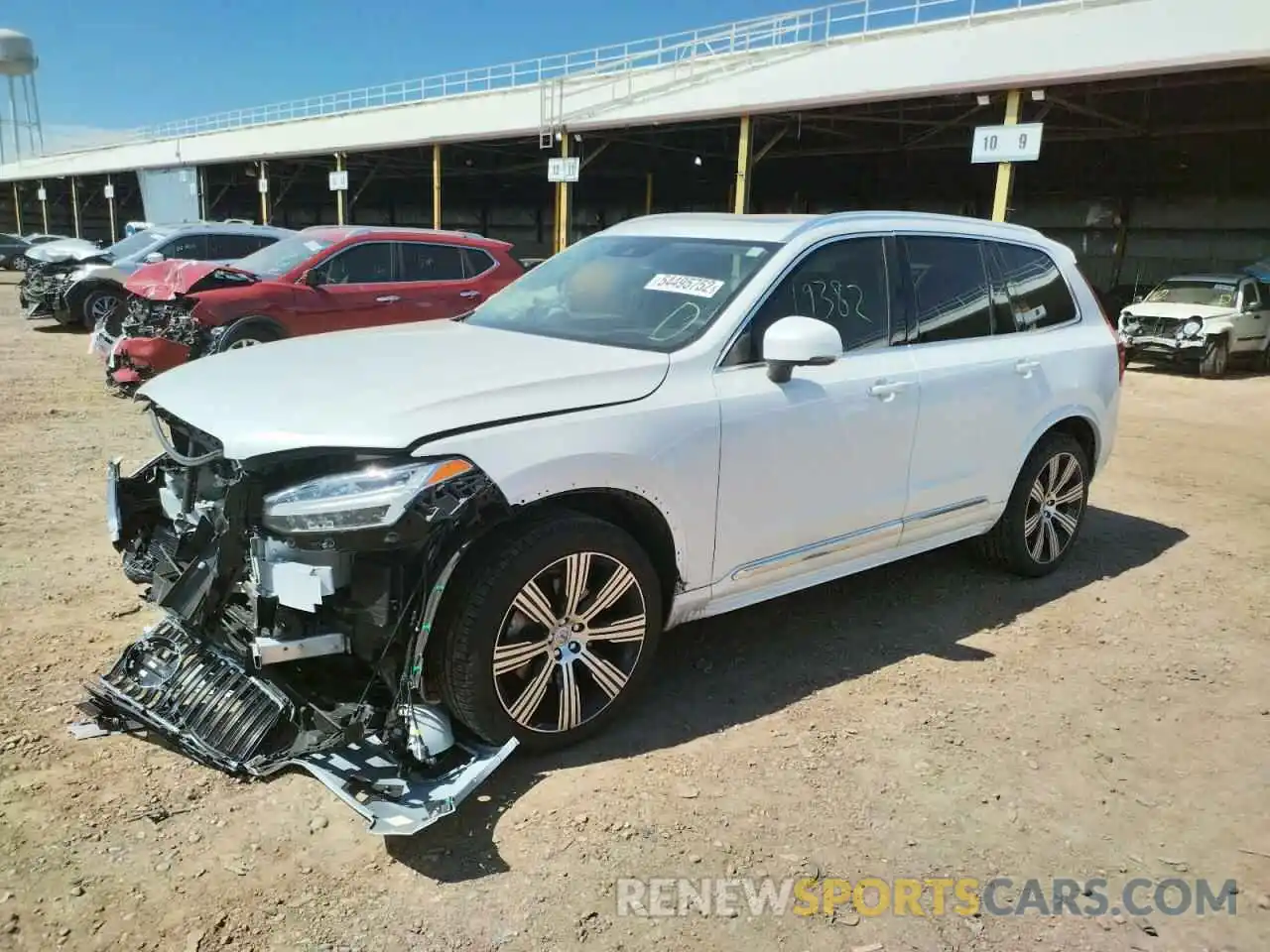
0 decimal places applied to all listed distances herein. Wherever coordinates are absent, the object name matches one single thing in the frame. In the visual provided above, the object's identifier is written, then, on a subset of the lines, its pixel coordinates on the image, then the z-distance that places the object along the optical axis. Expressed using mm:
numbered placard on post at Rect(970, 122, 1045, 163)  14258
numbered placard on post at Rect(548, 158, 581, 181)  20766
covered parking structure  16906
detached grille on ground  2959
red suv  9547
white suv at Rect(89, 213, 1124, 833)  2828
